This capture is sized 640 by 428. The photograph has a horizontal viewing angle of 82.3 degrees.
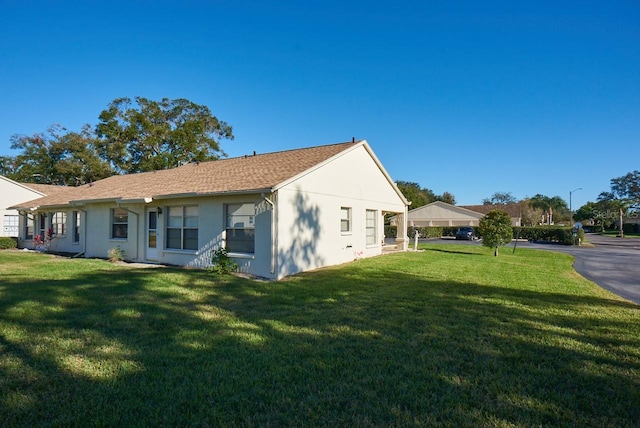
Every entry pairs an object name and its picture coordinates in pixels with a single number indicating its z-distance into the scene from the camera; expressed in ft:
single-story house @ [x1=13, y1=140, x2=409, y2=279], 37.42
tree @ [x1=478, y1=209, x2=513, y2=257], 63.10
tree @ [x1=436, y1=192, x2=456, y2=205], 269.23
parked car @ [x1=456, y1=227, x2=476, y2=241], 126.82
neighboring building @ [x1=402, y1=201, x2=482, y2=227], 178.29
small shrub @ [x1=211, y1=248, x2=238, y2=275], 37.32
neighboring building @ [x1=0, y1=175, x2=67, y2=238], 76.18
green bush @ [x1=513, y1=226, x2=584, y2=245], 108.99
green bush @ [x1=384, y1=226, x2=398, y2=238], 138.42
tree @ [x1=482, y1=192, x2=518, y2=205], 369.09
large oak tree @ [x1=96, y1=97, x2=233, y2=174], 117.70
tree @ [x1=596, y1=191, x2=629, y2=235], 236.43
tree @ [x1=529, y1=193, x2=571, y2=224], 219.69
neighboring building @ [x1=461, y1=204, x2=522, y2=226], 191.42
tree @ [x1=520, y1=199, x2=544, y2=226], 193.16
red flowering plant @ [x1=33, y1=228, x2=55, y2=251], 64.28
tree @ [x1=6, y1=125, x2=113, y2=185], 131.75
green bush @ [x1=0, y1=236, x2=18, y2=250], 69.87
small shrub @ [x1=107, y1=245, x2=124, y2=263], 48.83
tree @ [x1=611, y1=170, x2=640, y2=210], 247.35
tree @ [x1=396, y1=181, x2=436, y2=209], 208.54
